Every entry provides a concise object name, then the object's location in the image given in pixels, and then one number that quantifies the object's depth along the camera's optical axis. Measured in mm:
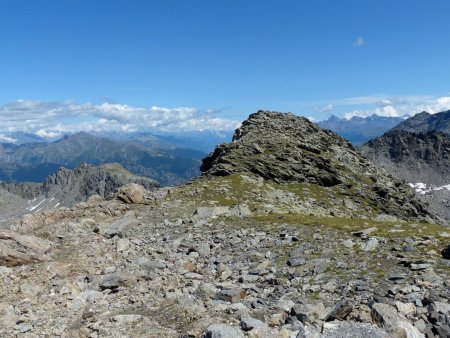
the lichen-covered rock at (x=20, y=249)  25689
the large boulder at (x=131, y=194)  44000
